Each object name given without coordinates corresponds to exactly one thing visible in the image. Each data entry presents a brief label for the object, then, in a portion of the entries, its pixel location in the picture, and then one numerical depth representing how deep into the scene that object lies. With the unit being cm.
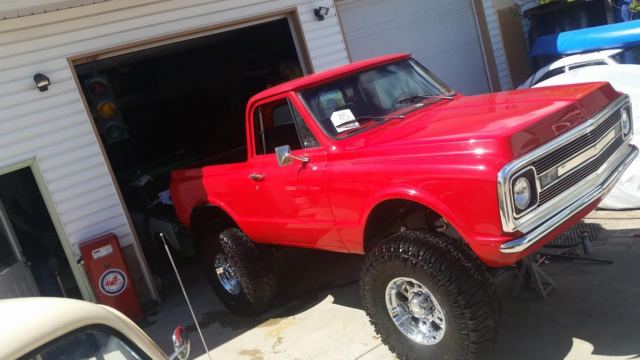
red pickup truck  318
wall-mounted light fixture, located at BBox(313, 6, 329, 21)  836
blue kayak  819
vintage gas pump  631
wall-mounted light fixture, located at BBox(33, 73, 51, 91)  625
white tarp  550
